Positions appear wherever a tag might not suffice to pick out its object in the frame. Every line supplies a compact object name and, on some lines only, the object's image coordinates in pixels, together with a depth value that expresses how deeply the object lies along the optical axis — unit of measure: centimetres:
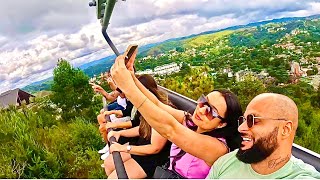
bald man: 79
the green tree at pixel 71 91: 1259
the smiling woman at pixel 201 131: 86
